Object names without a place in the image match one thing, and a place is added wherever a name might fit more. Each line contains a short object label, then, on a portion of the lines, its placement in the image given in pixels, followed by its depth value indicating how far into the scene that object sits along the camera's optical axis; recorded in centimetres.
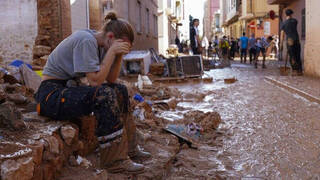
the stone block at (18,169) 207
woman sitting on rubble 275
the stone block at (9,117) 257
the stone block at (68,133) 284
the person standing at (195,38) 1400
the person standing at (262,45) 1923
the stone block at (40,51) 827
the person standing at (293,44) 1212
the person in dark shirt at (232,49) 2774
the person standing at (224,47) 2328
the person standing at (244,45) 2200
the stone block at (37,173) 231
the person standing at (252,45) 1977
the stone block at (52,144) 255
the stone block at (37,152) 232
